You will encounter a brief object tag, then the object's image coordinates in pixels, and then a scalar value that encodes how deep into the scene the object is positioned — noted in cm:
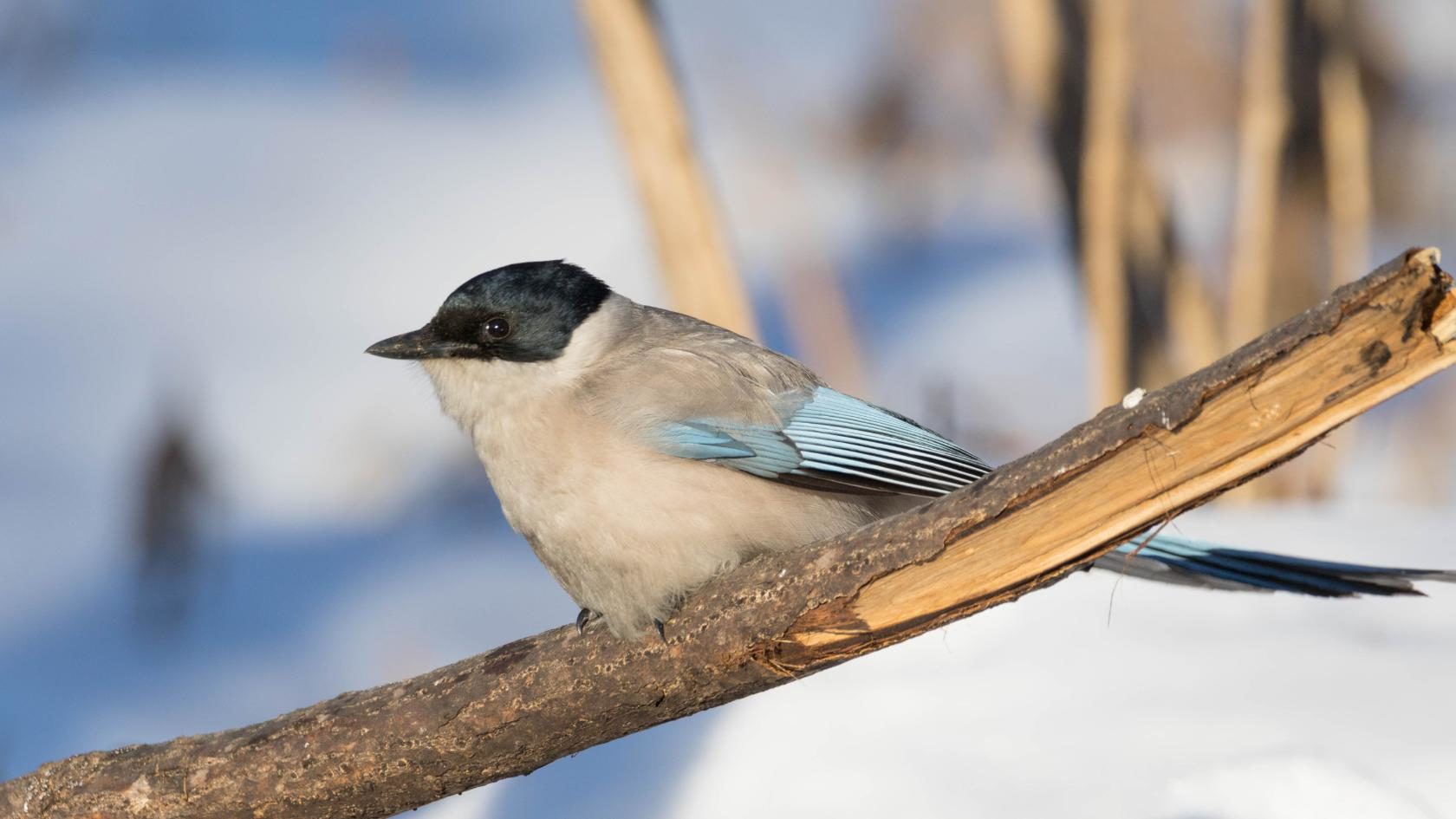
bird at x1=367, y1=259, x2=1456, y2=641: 630
